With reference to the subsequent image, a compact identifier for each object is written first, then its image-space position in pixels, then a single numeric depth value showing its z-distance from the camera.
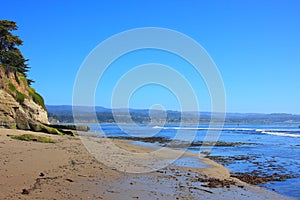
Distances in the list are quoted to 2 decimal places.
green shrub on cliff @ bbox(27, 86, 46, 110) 45.90
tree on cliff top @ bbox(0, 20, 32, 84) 40.95
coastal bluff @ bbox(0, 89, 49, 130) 28.39
